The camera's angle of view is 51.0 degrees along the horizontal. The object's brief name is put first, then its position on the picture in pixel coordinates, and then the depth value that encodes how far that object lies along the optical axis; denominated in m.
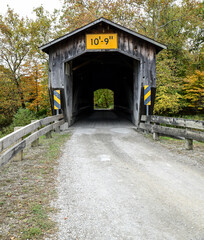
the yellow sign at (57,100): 9.94
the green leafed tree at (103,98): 41.61
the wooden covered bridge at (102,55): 9.41
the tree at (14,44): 18.95
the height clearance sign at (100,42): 9.95
